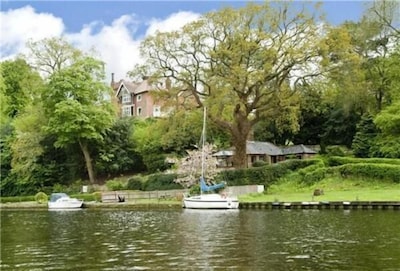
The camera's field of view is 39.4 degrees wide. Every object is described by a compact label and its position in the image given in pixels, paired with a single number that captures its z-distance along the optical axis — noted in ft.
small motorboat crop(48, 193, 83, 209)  157.91
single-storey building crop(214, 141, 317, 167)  205.05
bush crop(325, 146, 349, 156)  181.88
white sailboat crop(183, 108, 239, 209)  131.23
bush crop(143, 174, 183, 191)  174.29
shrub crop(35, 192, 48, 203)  181.59
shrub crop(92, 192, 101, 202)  172.14
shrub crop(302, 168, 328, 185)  155.02
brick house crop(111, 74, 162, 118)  291.79
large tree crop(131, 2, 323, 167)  158.92
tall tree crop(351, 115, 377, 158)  181.57
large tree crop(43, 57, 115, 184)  194.18
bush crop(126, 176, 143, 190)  184.03
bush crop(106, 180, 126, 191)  188.24
